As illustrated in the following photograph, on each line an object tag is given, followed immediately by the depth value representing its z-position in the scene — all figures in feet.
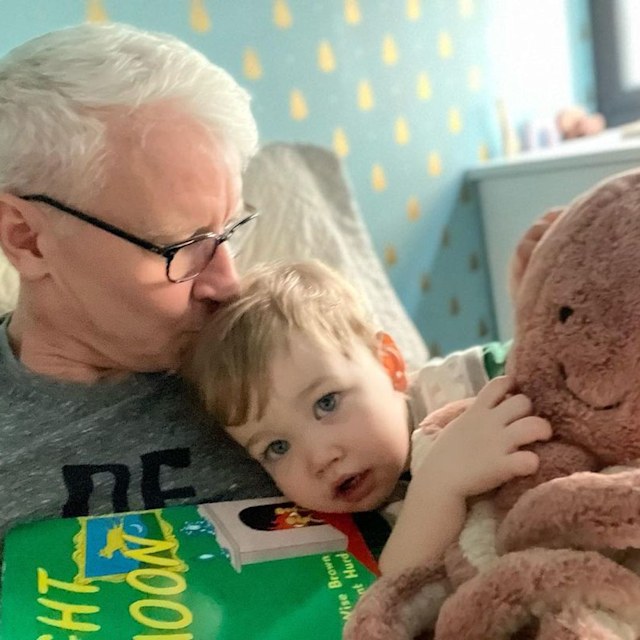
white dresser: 5.55
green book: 2.29
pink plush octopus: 1.65
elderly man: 3.07
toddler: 2.81
